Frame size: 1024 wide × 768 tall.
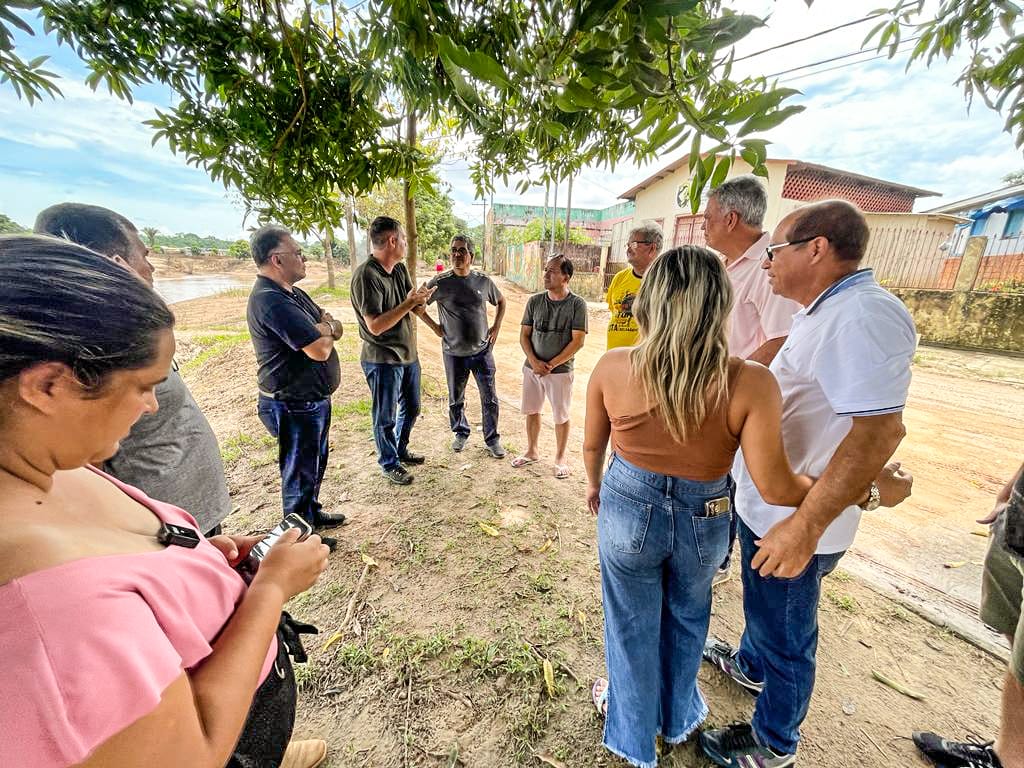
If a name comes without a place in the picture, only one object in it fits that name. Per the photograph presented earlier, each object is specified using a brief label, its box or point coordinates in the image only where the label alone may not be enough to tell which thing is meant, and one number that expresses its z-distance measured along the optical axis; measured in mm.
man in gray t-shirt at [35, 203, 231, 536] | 1672
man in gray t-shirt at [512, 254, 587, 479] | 4023
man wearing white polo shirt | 1369
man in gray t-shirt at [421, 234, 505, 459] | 4258
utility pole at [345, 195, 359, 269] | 16119
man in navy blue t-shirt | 2609
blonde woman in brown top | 1364
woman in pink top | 551
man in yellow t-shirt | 3434
